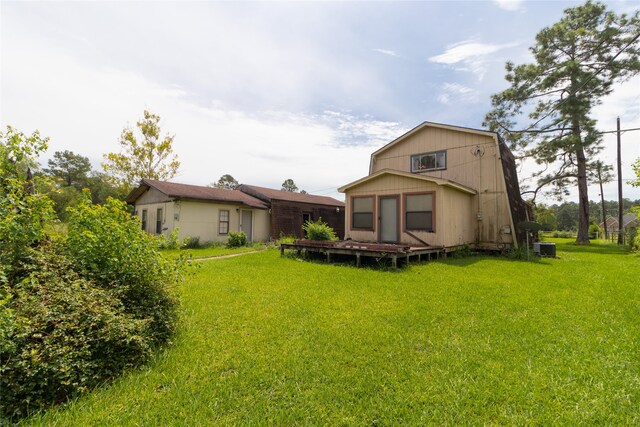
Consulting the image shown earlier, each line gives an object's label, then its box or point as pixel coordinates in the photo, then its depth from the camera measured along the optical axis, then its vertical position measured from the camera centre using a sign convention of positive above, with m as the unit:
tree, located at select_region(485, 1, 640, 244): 17.28 +9.76
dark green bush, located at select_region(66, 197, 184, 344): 3.22 -0.47
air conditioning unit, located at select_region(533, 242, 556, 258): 11.28 -0.80
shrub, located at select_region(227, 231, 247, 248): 14.67 -0.69
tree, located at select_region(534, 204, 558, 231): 28.17 +1.71
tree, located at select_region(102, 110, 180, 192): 21.97 +5.60
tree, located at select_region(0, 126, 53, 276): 2.71 +0.25
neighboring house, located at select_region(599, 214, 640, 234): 48.97 +1.91
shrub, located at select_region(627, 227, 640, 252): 13.28 -0.55
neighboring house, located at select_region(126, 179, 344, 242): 14.15 +1.01
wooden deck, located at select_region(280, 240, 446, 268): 7.94 -0.69
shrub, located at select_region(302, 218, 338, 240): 11.73 -0.22
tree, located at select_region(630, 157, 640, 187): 7.10 +1.54
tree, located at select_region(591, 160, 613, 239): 19.39 +4.09
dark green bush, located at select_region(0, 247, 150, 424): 2.09 -0.98
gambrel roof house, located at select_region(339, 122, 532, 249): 10.23 +1.30
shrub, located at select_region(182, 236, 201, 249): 14.20 -0.85
